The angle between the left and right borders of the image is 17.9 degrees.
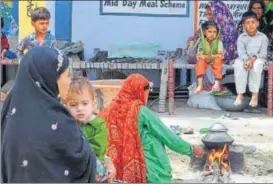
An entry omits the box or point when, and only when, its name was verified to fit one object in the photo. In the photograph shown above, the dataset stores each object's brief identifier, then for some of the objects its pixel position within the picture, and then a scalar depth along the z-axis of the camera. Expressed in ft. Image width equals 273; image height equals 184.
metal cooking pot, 25.11
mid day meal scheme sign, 44.89
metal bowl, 38.94
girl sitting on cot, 38.05
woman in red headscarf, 21.12
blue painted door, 44.76
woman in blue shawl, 13.96
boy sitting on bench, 37.23
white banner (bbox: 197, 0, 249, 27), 44.25
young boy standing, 35.60
